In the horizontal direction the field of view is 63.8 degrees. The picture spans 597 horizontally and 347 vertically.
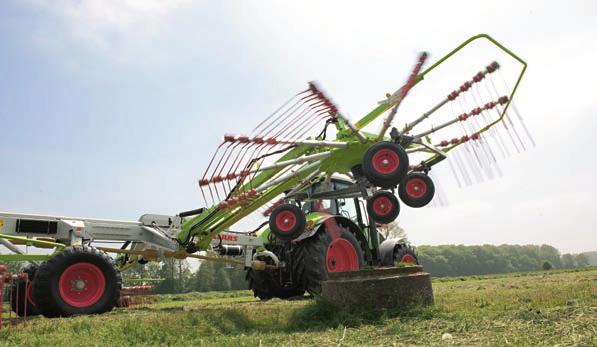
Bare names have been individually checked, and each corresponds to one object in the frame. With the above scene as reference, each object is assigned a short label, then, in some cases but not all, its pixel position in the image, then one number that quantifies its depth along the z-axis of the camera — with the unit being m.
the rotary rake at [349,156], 6.82
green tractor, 8.27
